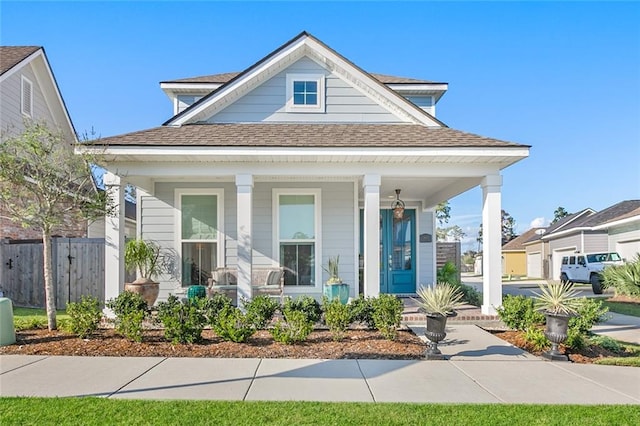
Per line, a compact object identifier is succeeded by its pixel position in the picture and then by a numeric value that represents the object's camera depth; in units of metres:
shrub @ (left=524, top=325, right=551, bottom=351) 6.40
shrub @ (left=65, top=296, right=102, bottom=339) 6.40
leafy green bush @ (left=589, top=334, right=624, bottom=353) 6.64
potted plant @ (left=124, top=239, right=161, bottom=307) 8.56
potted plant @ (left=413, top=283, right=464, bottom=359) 5.77
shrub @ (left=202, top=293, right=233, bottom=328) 6.45
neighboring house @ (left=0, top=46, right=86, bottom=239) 12.25
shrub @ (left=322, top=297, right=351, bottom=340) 6.45
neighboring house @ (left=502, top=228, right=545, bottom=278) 38.72
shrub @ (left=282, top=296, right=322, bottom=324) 6.56
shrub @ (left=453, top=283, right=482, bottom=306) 10.48
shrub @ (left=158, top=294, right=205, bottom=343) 6.17
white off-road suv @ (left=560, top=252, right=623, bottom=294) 17.91
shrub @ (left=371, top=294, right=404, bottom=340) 6.52
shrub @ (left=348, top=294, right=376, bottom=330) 6.82
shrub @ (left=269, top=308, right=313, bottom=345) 6.25
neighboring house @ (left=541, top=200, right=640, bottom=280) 19.39
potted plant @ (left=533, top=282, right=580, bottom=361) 5.82
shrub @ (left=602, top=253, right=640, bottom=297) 12.64
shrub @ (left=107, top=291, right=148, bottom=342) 6.19
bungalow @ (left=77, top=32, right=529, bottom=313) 7.88
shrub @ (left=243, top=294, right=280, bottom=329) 6.46
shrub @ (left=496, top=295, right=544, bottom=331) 6.96
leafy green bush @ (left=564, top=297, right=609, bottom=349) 6.18
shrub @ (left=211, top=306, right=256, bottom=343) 6.26
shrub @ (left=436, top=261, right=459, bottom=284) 12.66
